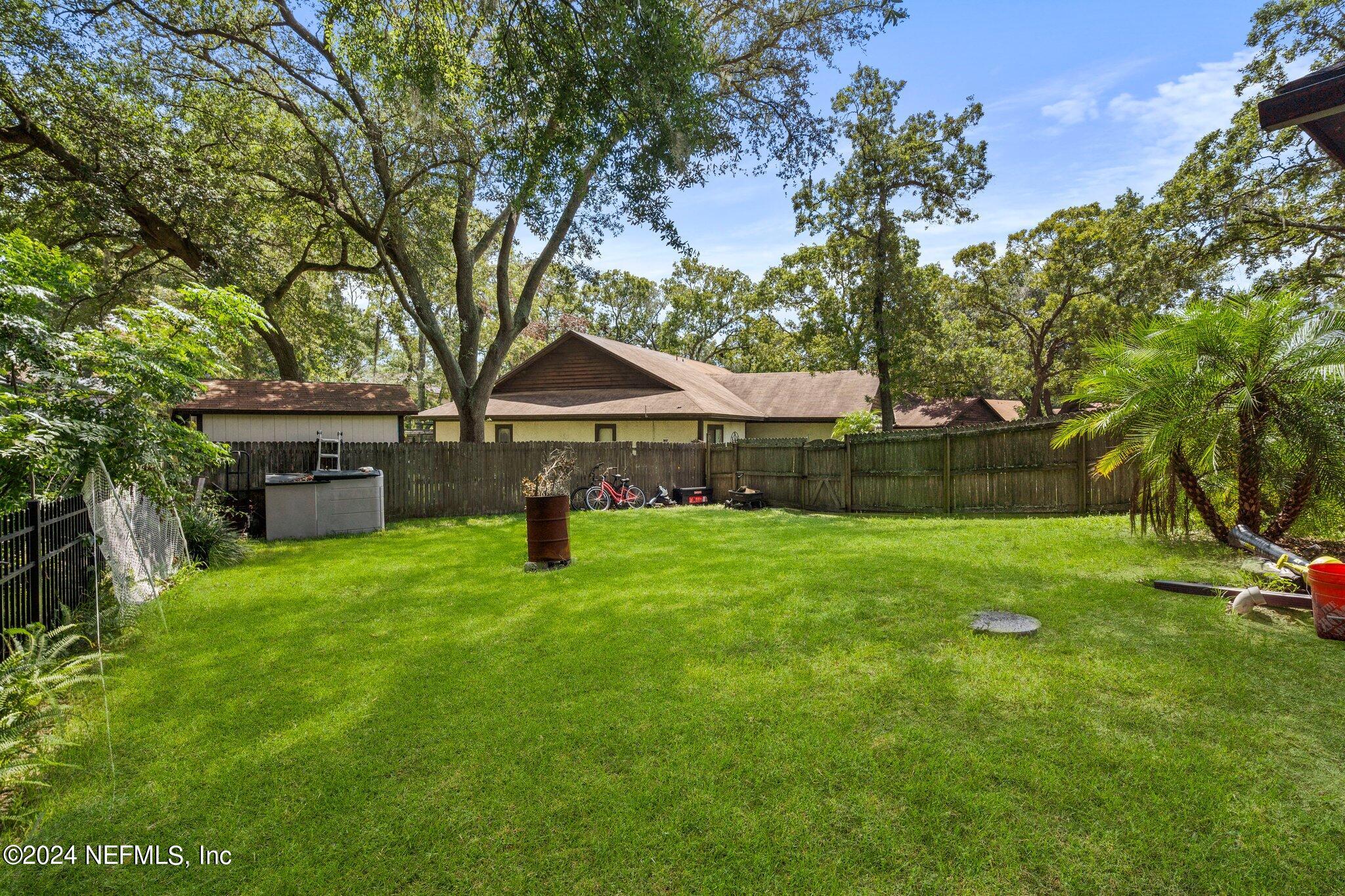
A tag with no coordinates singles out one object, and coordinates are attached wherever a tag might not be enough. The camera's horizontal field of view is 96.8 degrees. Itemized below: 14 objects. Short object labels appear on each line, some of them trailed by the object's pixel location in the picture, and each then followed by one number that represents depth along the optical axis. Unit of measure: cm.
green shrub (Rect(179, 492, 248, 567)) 816
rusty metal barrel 755
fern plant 278
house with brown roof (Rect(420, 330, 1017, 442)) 2025
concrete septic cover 454
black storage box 1638
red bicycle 1502
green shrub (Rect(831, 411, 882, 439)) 1895
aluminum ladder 1232
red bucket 409
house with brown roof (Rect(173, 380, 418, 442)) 1384
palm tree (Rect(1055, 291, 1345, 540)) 552
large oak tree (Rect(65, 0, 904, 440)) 645
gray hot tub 1050
